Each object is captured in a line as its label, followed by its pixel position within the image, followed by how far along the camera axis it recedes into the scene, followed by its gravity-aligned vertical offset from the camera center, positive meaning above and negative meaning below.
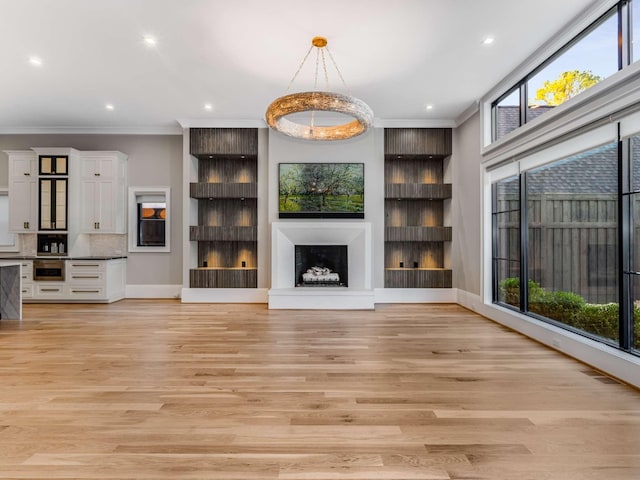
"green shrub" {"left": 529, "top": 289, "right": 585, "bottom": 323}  3.74 -0.63
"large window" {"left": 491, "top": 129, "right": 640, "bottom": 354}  2.96 +0.09
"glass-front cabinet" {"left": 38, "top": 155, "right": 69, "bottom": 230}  6.44 +0.91
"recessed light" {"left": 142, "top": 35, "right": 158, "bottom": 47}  3.81 +2.18
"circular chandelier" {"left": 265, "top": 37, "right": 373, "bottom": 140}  3.61 +1.44
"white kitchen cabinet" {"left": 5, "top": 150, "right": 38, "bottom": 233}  6.49 +0.87
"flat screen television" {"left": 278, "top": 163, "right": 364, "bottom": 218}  6.36 +0.98
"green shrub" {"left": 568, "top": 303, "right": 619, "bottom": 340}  3.18 -0.67
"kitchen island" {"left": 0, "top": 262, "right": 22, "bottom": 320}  5.07 -0.79
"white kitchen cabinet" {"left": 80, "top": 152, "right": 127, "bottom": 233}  6.66 +0.91
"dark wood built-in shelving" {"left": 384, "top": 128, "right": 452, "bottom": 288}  6.48 +0.74
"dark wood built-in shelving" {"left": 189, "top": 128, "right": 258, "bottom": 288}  6.47 +0.71
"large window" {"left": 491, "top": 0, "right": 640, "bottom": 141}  3.01 +1.81
